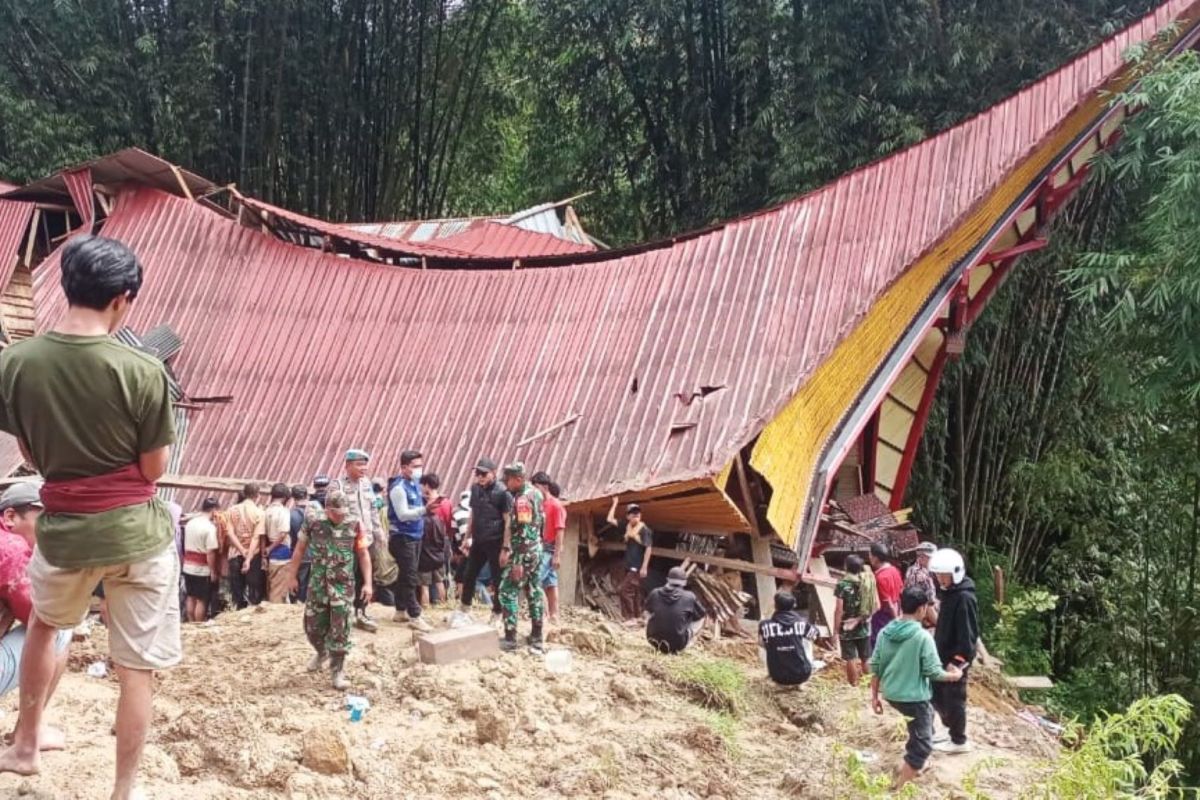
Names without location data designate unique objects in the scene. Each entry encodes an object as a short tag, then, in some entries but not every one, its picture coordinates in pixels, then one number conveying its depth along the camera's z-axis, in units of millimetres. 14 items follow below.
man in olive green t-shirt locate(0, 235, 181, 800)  2629
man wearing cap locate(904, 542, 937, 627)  7086
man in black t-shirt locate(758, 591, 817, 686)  6578
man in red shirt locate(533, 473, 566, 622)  7328
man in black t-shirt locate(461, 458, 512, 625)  6523
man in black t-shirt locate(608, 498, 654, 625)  8602
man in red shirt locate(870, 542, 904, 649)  7305
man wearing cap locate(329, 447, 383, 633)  5693
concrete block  5430
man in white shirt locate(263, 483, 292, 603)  7801
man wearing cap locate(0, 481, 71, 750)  3201
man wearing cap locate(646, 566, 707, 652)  6891
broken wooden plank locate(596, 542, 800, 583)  8984
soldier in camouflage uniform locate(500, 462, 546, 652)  6004
